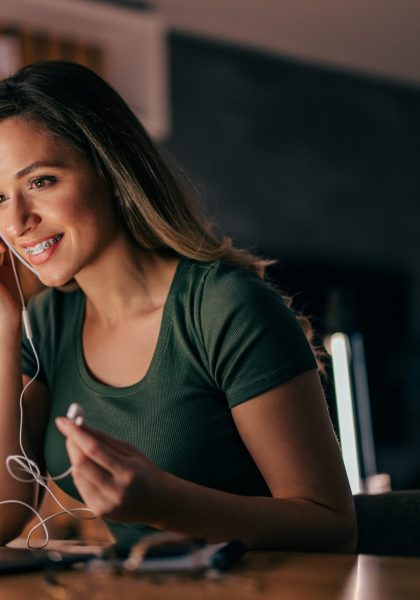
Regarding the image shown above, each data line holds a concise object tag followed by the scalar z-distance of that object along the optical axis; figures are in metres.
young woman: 1.23
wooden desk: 0.77
